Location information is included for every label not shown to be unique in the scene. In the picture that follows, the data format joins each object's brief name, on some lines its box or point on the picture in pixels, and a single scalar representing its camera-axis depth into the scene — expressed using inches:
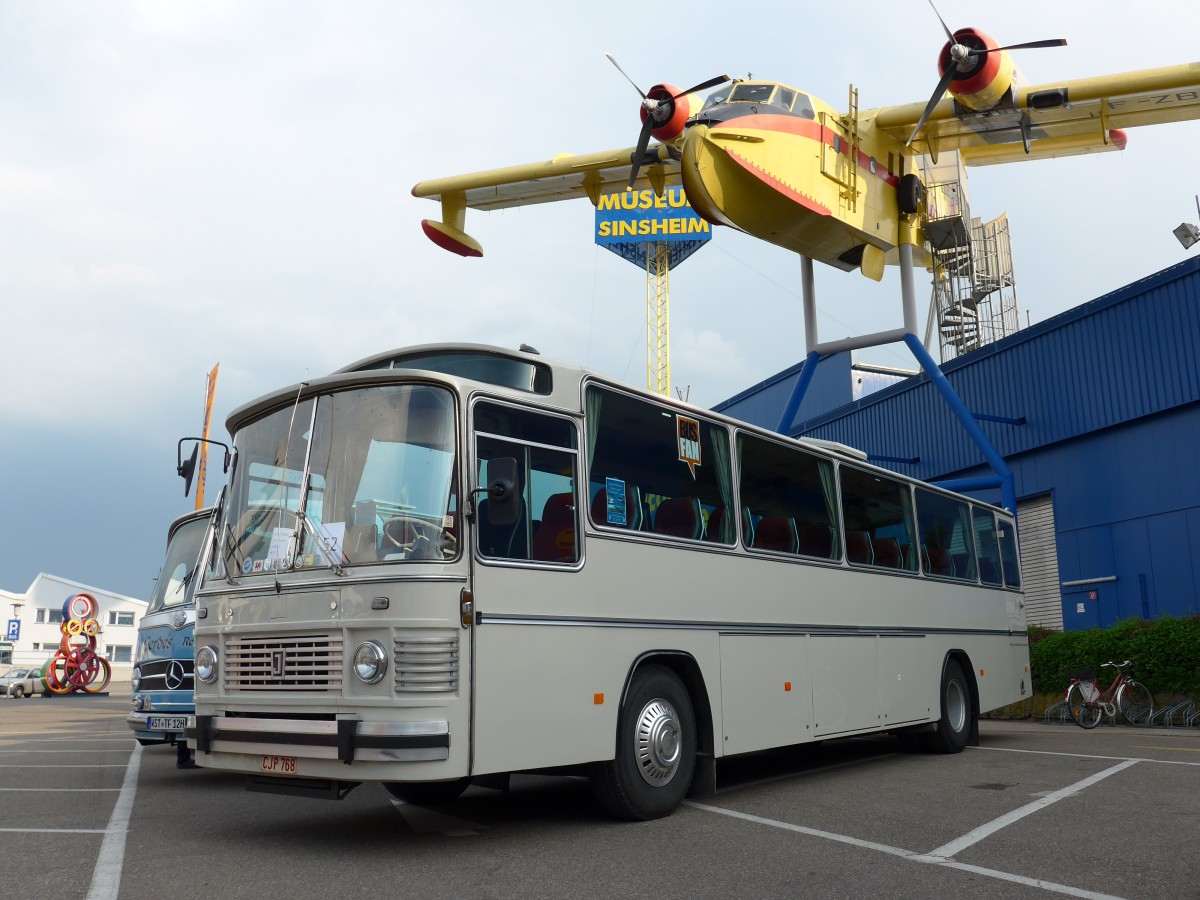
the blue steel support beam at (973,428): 715.4
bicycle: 598.2
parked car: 1457.9
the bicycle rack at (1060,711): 648.9
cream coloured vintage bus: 222.7
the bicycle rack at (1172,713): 581.3
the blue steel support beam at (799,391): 759.7
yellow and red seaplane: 632.4
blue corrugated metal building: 673.0
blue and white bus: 374.6
